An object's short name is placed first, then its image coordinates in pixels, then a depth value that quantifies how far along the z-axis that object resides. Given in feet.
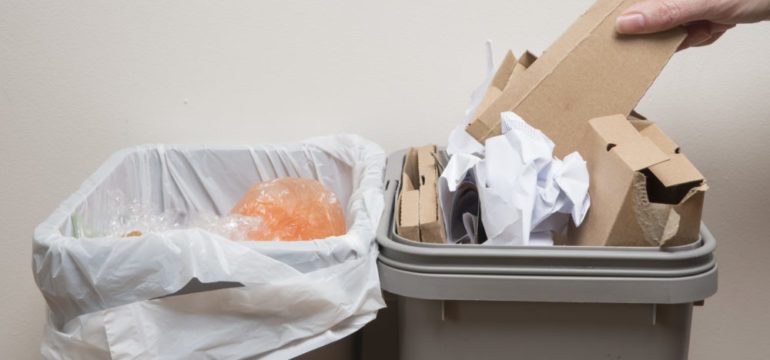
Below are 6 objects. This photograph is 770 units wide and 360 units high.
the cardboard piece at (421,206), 2.55
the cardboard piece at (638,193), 2.32
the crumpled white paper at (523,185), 2.59
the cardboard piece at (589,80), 2.93
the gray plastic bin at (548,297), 2.33
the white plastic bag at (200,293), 2.37
